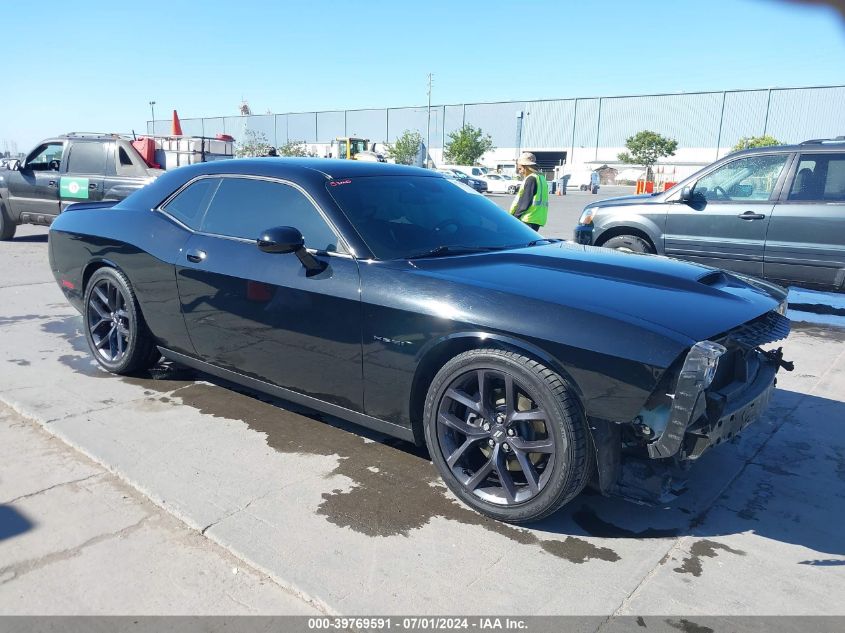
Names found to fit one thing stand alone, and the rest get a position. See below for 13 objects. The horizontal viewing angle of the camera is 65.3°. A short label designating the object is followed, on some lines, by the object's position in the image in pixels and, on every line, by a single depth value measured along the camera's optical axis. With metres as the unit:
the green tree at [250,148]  55.60
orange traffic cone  18.97
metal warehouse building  66.38
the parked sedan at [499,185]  47.34
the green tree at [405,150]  63.50
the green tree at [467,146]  67.69
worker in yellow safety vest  6.66
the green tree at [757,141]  57.53
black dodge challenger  2.55
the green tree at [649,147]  66.88
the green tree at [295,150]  56.94
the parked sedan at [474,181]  42.69
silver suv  6.59
